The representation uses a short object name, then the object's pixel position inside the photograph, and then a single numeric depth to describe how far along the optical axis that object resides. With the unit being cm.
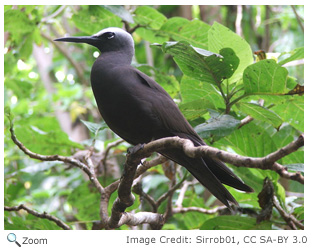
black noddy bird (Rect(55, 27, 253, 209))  445
